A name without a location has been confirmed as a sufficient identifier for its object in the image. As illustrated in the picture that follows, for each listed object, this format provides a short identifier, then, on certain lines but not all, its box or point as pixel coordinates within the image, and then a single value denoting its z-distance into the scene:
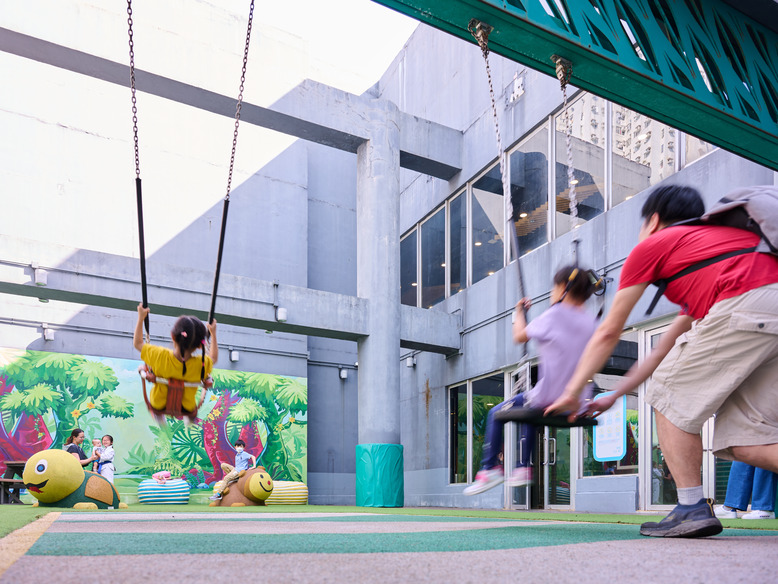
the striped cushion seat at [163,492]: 14.59
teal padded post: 13.84
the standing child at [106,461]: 13.05
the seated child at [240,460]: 14.66
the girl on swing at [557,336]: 4.45
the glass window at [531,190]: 13.28
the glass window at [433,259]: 17.42
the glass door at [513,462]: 13.13
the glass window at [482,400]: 14.46
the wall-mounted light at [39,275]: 11.75
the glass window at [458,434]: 15.60
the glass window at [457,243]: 16.30
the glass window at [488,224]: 14.79
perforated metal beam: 4.66
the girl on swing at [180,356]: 5.79
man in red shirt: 2.71
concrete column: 14.14
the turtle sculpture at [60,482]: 9.18
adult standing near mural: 12.34
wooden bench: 12.94
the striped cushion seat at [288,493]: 13.85
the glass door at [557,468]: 11.97
